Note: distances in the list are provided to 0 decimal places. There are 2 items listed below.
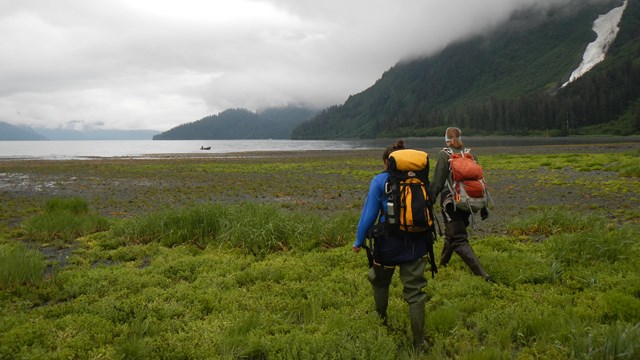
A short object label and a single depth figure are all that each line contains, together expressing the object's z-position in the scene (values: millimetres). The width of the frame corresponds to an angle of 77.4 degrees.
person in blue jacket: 5043
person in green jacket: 6750
